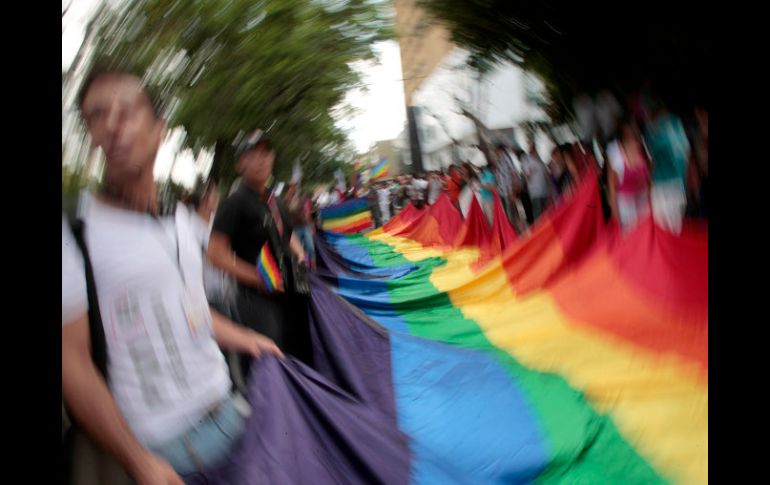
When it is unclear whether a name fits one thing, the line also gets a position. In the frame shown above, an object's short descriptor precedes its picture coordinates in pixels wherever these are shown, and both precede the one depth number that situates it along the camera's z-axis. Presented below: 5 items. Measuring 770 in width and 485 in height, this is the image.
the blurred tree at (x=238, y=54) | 2.88
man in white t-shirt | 0.98
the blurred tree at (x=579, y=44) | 3.60
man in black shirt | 2.62
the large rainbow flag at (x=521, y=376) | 1.66
